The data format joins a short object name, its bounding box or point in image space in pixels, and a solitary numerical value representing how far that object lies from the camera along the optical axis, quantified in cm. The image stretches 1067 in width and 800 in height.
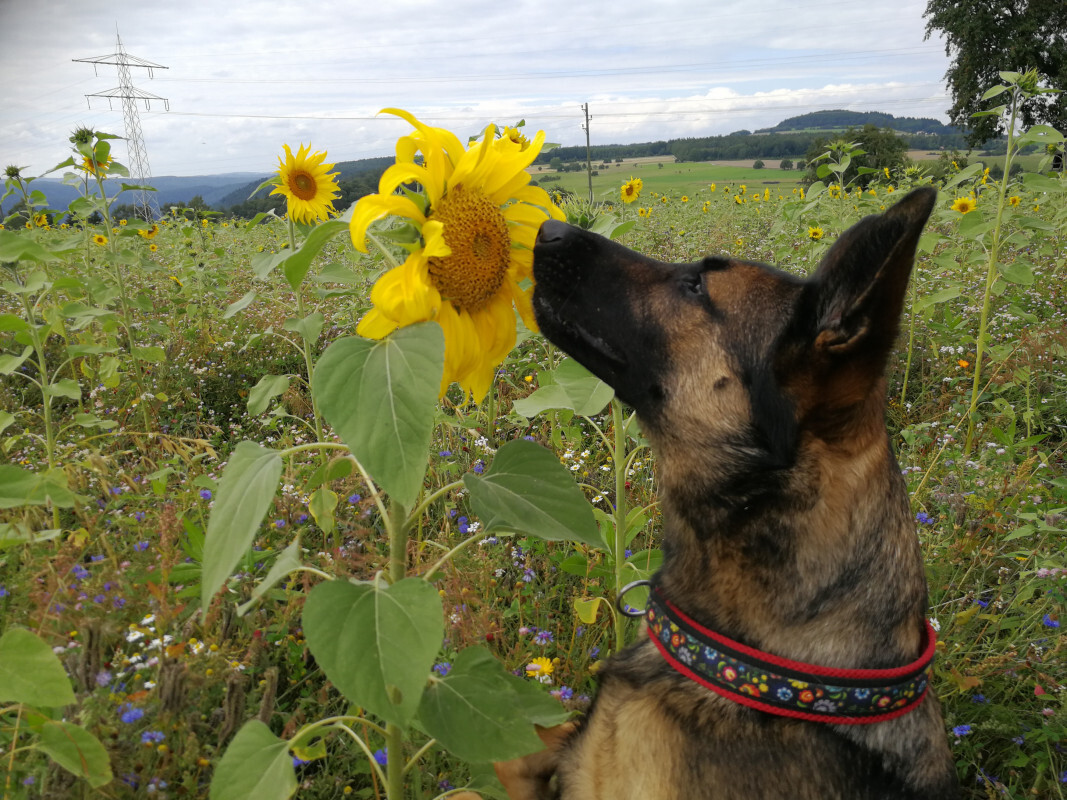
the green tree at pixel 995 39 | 2905
